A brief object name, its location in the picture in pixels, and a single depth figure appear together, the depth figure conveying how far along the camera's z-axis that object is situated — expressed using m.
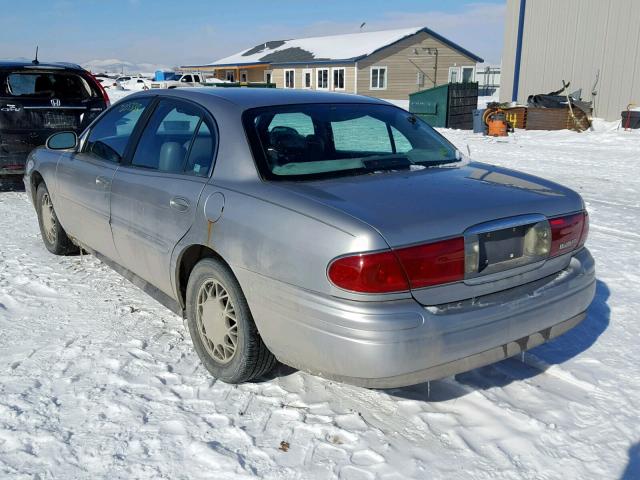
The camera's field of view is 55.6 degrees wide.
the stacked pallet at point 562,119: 17.11
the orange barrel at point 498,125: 16.16
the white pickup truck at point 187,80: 38.80
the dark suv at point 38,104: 7.91
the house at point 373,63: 39.20
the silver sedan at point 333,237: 2.53
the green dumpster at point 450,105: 18.55
